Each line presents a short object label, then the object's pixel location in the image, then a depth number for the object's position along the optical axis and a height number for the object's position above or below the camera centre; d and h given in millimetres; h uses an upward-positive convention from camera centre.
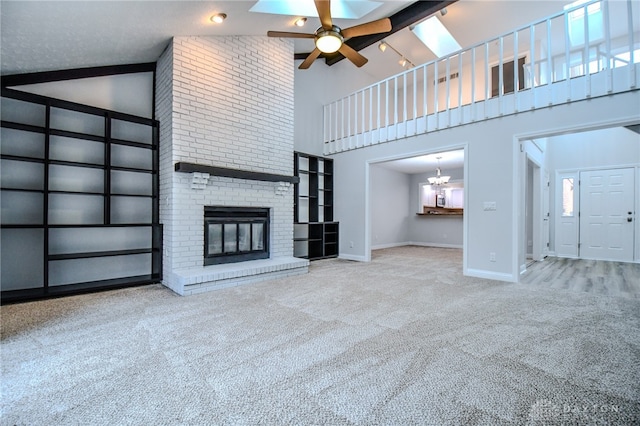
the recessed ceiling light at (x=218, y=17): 3572 +2408
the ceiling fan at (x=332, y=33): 3102 +1987
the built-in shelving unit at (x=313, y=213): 6111 +9
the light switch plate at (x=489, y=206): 4258 +121
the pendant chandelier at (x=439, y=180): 8012 +956
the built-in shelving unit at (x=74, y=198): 3250 +175
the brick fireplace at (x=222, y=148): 3818 +957
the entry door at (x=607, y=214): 5945 +16
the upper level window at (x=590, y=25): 5708 +3886
